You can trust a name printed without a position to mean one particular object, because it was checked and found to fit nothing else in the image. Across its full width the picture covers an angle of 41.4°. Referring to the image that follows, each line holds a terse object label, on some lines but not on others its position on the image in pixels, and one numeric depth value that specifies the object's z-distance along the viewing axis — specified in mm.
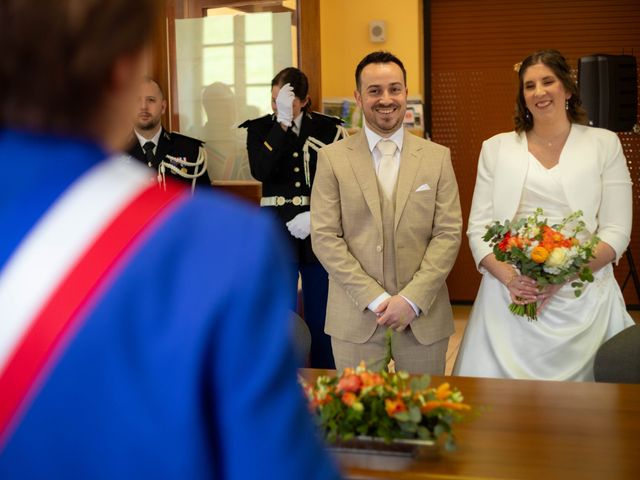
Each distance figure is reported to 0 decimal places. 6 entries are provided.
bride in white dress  3342
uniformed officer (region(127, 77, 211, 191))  4645
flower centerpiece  1881
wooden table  1790
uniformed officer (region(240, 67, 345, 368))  4312
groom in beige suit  3227
